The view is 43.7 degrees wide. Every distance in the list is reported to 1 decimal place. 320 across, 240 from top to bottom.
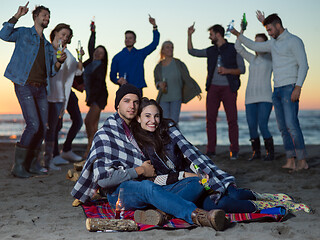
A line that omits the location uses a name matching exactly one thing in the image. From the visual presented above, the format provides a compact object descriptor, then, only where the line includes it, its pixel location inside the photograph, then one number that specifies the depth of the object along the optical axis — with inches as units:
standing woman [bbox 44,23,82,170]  215.2
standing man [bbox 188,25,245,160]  260.8
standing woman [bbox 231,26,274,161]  242.4
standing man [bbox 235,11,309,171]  197.5
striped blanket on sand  108.5
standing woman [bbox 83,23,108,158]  259.3
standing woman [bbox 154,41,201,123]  266.0
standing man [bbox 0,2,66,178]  190.5
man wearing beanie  108.5
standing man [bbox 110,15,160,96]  250.5
